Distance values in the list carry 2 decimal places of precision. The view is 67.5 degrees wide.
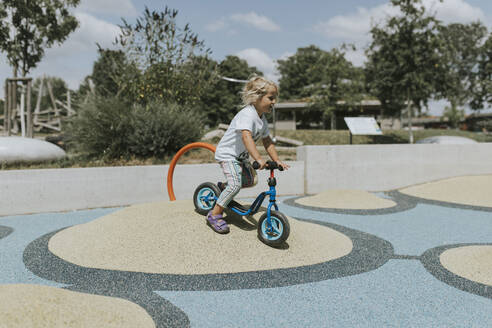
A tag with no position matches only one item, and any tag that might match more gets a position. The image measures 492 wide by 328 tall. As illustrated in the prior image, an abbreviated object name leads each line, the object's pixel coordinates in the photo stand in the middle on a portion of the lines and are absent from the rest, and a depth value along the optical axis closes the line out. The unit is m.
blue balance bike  4.12
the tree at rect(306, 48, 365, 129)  29.45
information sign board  11.22
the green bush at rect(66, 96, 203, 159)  9.39
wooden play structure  12.41
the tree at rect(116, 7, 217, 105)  11.54
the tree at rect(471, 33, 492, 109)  23.76
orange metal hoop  5.71
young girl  4.36
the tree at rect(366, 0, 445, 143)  19.02
